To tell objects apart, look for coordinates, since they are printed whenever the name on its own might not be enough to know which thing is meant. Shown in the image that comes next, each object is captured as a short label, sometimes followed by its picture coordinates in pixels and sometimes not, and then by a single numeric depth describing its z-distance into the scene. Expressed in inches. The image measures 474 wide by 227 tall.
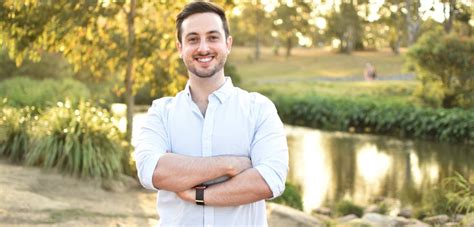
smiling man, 112.7
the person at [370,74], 1576.0
